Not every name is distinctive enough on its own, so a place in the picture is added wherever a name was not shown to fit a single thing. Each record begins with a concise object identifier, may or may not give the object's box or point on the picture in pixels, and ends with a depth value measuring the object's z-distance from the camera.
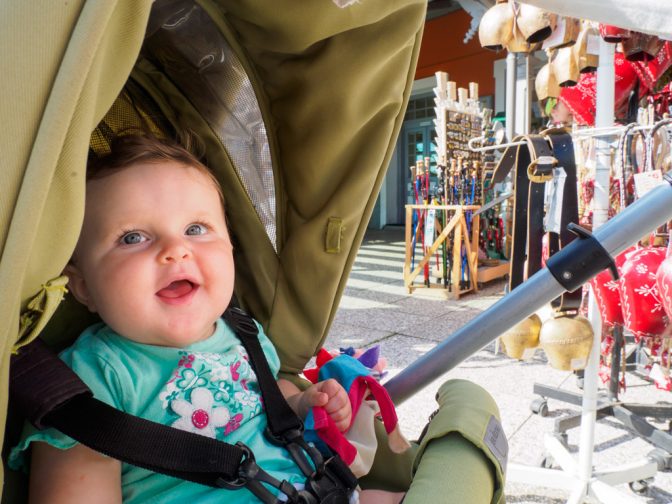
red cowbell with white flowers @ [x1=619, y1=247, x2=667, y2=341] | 1.51
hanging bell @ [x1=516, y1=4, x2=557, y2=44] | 1.48
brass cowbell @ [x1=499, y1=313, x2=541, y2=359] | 1.36
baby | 0.69
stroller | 0.41
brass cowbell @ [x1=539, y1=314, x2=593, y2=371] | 1.33
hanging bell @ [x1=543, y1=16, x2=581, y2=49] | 1.56
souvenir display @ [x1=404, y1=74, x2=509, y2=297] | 4.47
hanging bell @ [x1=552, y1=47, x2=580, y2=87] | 1.75
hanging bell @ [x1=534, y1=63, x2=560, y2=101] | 1.92
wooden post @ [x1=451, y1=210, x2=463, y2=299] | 4.38
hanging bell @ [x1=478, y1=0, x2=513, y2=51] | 1.63
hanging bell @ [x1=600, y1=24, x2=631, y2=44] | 1.42
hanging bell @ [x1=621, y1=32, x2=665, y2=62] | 1.51
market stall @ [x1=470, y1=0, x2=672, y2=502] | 1.36
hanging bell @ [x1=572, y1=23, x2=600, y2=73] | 1.54
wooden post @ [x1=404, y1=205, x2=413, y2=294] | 4.64
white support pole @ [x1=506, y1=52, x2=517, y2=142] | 3.91
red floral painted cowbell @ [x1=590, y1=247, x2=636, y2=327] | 1.65
